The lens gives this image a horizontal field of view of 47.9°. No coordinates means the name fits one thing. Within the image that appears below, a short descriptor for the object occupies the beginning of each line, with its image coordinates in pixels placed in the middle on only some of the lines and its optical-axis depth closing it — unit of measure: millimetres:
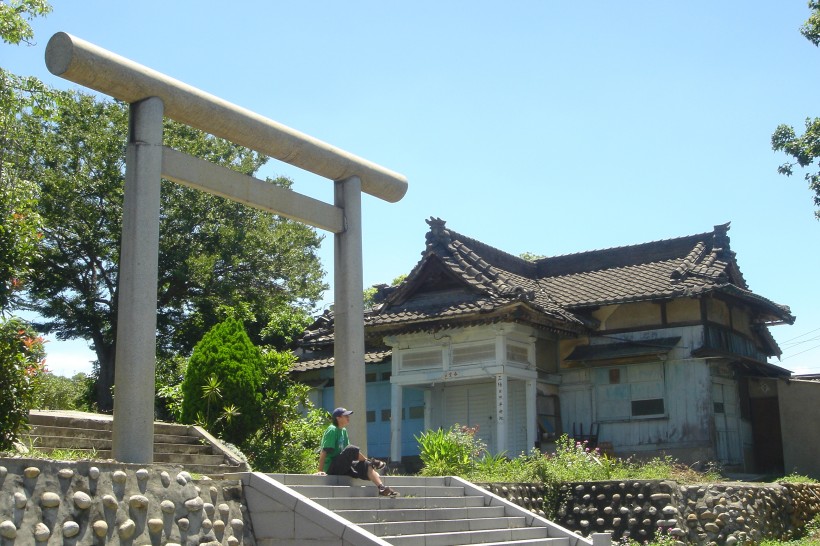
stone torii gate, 10990
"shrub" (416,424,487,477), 17047
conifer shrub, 16297
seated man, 12477
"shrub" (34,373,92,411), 22766
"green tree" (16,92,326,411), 31750
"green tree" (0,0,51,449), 9914
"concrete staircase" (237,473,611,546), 10531
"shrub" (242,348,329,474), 16344
